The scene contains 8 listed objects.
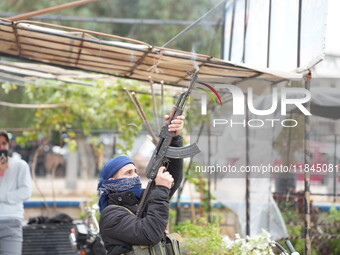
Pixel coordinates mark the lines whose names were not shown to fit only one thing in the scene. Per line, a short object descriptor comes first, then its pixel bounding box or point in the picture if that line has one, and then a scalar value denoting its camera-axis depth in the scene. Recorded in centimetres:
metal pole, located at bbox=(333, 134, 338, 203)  1186
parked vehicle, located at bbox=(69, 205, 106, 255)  1335
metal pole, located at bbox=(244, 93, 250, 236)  1335
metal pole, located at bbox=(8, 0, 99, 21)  1087
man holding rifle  739
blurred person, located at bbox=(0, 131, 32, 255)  1241
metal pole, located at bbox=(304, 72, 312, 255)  1138
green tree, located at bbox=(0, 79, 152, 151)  2003
